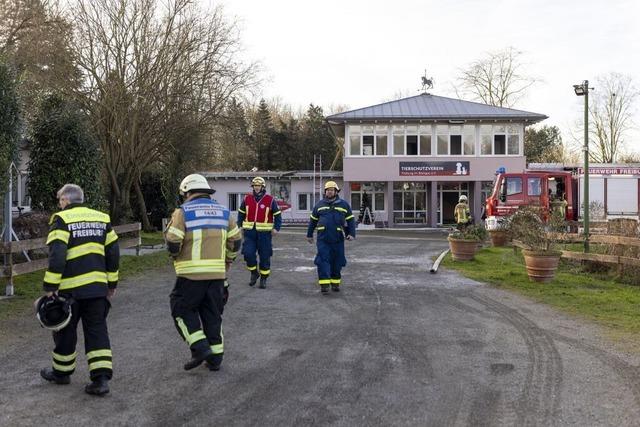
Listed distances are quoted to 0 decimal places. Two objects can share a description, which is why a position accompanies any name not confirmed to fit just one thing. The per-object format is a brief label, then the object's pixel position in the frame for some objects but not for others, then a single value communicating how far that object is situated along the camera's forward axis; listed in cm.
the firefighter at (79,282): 484
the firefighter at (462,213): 1953
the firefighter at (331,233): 995
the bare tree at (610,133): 5019
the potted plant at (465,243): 1479
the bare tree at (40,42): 1828
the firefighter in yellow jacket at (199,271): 540
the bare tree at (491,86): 5041
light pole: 1404
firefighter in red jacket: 1050
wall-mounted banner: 2273
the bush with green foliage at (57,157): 1444
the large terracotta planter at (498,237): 1939
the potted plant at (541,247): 1134
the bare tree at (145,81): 2031
